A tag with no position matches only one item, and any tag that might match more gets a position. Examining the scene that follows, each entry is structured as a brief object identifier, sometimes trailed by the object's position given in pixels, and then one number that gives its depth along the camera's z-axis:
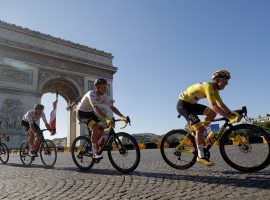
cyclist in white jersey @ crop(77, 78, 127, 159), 5.68
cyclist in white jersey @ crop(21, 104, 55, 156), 7.75
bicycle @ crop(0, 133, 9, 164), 9.67
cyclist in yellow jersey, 4.55
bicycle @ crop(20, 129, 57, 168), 7.21
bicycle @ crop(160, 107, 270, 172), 4.31
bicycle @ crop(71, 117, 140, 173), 5.13
